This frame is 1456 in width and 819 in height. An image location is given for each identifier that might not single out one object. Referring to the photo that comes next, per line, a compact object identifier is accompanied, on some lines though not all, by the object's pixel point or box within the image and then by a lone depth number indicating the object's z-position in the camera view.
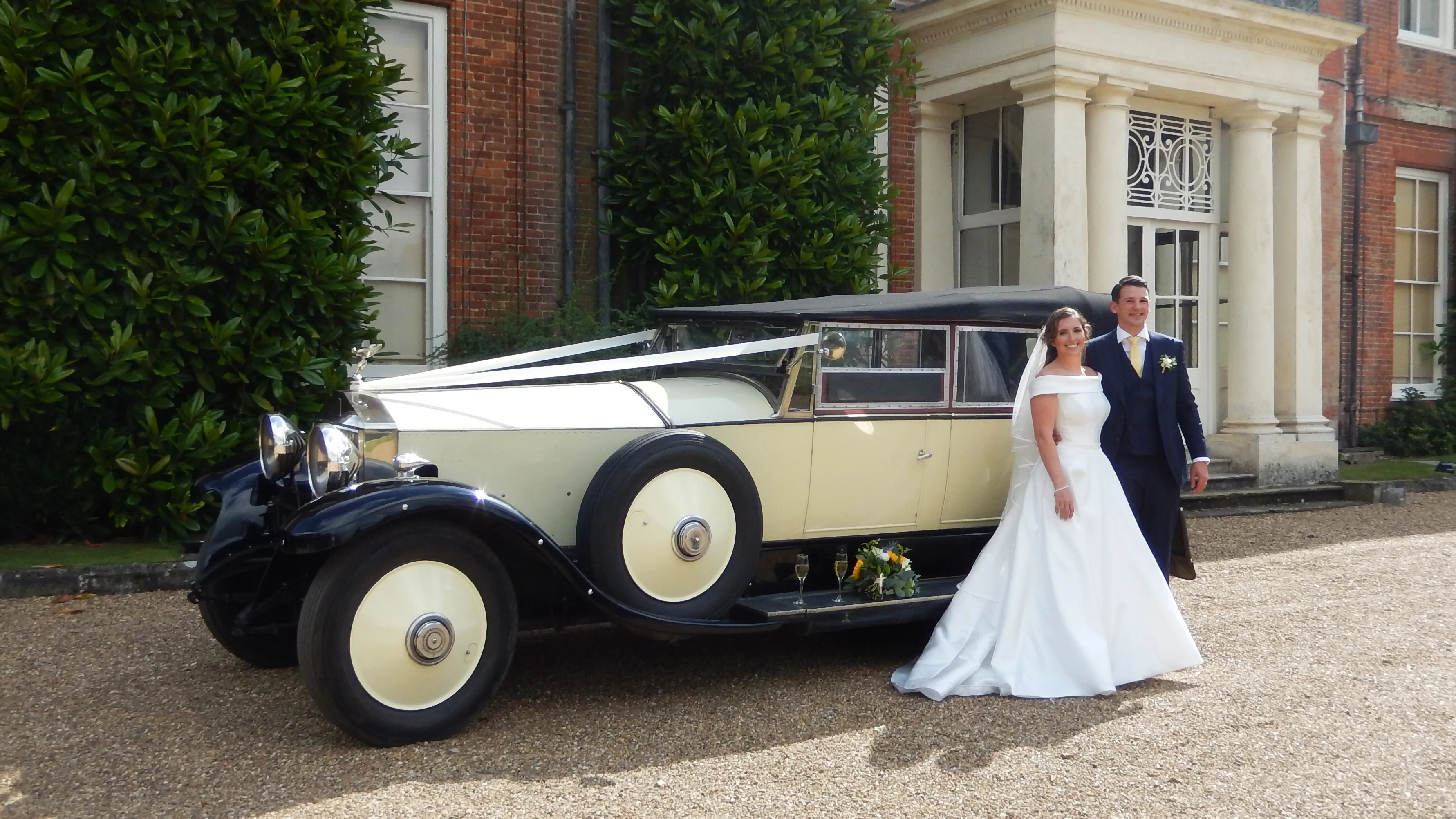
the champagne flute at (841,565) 5.27
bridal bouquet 5.25
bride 4.96
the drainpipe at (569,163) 9.93
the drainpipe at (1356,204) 14.53
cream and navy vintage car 4.16
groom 5.63
